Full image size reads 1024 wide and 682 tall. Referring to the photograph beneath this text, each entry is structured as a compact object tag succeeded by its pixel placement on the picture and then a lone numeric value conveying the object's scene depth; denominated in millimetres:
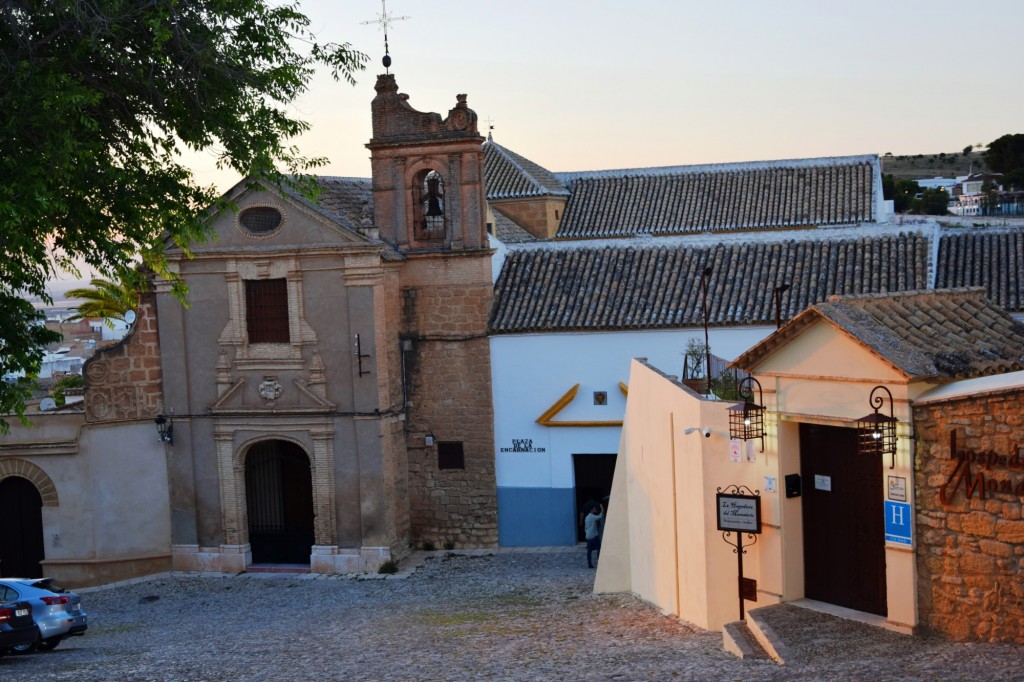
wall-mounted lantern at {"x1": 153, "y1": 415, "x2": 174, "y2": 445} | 23078
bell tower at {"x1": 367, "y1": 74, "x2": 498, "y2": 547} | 23234
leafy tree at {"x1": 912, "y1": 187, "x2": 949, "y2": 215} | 65425
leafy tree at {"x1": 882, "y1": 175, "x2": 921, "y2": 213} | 69812
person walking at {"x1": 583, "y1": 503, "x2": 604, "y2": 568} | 21219
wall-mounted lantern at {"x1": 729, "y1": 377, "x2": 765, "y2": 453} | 12461
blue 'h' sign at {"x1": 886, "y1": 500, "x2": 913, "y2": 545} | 10930
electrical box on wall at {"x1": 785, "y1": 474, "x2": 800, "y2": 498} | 12625
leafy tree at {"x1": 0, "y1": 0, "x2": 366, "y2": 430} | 12078
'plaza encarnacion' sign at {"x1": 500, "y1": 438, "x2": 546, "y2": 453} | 23125
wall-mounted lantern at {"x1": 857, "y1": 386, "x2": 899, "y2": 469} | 10789
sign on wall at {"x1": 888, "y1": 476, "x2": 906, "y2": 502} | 10961
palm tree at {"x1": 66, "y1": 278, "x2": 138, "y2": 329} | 34091
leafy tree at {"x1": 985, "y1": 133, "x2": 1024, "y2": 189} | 72375
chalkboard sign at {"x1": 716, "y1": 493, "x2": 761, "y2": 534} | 12742
